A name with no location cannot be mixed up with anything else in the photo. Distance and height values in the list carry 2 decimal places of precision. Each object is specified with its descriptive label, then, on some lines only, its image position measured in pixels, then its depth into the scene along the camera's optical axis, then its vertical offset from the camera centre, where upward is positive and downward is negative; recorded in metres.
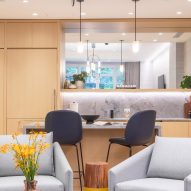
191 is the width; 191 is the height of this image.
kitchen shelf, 7.94 -0.01
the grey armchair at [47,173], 3.73 -0.82
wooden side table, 4.51 -0.95
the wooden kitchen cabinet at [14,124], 7.65 -0.63
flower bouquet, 2.89 -0.52
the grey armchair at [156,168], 3.77 -0.76
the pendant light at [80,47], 6.60 +0.67
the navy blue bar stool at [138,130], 4.86 -0.47
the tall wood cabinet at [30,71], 7.66 +0.34
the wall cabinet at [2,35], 7.66 +0.99
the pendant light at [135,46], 6.45 +0.67
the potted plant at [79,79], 8.07 +0.20
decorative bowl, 5.53 -0.38
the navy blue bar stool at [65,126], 4.96 -0.43
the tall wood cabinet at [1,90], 7.68 -0.02
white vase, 8.05 +0.09
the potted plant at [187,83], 8.14 +0.13
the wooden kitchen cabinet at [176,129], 7.53 -0.71
